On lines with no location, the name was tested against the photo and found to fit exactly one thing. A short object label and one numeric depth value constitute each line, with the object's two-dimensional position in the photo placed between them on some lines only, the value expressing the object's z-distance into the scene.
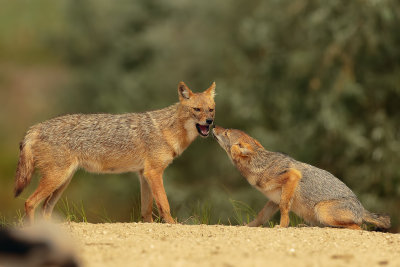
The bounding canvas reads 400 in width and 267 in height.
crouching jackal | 16.95
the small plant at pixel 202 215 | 18.30
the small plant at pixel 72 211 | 17.88
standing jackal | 18.33
